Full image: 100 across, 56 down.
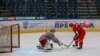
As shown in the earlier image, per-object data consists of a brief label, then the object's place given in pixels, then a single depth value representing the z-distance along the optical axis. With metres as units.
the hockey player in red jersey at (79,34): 12.23
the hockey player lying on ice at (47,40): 11.74
